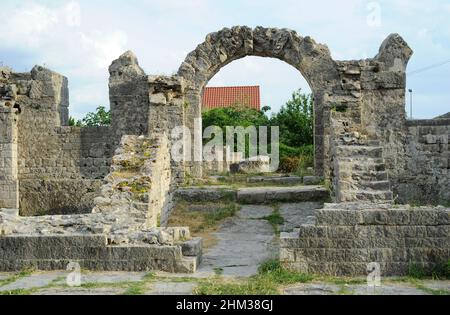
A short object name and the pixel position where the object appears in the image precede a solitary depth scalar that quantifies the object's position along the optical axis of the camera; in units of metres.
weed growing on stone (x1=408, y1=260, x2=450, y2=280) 6.95
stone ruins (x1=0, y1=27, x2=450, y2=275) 9.78
